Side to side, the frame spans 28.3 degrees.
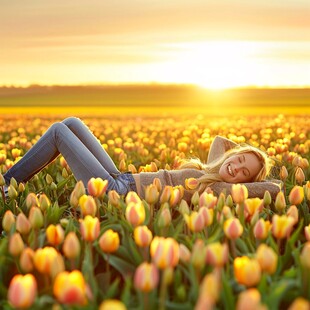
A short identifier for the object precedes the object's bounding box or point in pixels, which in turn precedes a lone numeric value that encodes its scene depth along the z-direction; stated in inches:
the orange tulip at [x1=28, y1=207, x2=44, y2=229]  142.5
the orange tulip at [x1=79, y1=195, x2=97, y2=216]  149.9
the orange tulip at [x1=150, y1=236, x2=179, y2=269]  104.0
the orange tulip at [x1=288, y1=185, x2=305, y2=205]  171.9
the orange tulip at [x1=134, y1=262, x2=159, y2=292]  96.8
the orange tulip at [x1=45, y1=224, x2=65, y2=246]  129.6
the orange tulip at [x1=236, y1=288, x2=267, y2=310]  82.6
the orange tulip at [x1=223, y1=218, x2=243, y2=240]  128.0
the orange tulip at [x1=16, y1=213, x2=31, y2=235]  140.3
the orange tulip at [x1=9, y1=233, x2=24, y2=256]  124.4
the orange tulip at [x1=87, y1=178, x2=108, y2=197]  174.4
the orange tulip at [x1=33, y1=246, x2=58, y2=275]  112.3
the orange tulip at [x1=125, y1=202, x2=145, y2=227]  138.0
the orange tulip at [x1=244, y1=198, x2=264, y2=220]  155.9
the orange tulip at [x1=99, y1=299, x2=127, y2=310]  82.4
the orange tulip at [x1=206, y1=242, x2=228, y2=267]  108.6
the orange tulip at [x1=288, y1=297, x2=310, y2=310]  86.9
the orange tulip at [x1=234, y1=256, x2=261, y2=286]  100.6
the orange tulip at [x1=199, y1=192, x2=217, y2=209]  161.2
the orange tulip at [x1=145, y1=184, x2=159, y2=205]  173.0
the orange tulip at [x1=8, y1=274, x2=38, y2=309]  91.4
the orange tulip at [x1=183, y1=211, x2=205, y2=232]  136.3
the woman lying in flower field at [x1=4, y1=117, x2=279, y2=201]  237.5
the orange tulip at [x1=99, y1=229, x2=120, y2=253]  122.8
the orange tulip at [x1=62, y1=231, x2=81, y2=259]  117.6
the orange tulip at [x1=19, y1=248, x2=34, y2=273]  119.4
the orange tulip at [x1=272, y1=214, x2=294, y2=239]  131.4
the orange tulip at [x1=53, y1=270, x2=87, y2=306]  90.4
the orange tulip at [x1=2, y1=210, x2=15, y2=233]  145.9
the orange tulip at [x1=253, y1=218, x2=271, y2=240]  131.8
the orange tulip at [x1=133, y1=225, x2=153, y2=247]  125.1
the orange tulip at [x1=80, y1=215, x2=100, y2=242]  127.9
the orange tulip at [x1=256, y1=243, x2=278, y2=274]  108.5
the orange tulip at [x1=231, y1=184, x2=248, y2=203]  167.6
